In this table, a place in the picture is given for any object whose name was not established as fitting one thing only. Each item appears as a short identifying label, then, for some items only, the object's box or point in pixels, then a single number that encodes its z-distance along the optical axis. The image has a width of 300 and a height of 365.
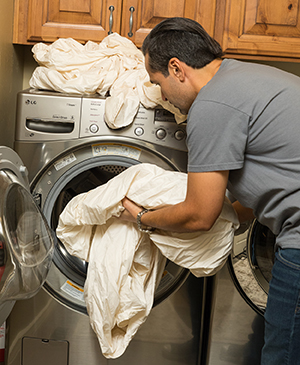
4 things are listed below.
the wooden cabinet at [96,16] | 1.60
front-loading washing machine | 1.29
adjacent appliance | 1.28
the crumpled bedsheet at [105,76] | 1.27
